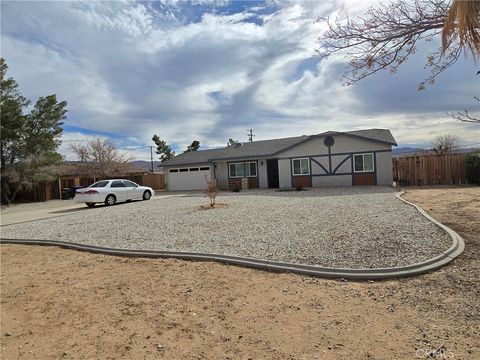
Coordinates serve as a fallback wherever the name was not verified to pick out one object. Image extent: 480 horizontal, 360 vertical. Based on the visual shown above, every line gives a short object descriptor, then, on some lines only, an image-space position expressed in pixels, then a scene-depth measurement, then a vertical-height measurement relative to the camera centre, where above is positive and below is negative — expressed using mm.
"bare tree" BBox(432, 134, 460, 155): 34038 +2667
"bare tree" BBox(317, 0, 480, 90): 4511 +2766
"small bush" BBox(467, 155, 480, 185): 19750 -176
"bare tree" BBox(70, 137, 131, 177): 41469 +3289
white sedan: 17672 -403
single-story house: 22031 +992
